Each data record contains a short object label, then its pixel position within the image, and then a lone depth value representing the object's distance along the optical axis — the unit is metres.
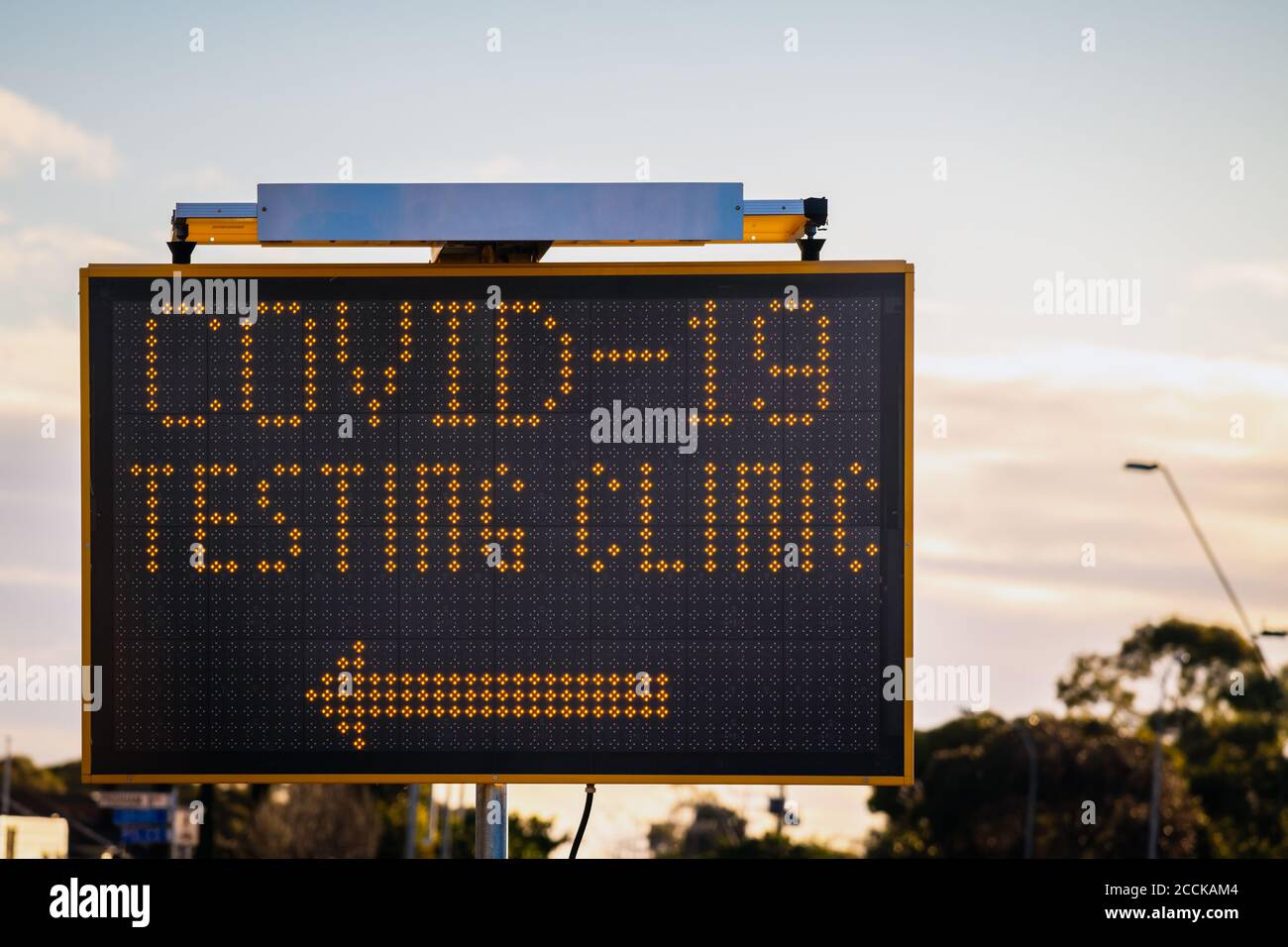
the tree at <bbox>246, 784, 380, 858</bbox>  68.56
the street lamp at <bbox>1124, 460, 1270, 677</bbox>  25.92
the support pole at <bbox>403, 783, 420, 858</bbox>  50.58
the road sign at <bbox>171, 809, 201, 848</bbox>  45.69
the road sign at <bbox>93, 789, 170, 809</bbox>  28.51
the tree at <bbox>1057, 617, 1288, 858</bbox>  56.50
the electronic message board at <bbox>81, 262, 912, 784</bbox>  8.27
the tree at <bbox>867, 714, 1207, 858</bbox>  54.28
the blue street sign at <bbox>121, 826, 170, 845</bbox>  36.41
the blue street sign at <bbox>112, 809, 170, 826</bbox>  33.28
